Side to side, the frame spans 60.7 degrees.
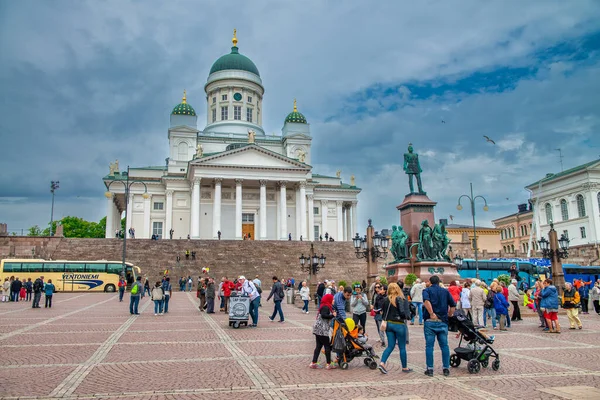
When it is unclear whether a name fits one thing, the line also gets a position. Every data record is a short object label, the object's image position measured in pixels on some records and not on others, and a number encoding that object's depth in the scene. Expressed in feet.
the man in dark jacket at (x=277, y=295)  62.08
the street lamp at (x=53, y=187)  248.52
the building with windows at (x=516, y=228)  290.56
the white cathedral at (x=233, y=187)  209.36
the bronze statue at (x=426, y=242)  71.05
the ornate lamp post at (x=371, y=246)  78.48
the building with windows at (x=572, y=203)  220.84
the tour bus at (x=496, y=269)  142.92
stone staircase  150.30
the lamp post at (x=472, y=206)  126.21
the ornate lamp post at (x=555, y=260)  82.23
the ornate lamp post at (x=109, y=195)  116.20
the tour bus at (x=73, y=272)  127.85
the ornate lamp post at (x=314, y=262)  92.84
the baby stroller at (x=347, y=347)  31.89
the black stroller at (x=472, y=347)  30.76
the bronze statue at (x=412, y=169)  79.82
